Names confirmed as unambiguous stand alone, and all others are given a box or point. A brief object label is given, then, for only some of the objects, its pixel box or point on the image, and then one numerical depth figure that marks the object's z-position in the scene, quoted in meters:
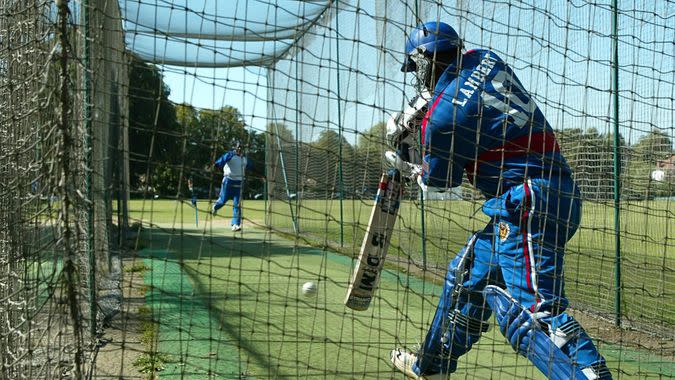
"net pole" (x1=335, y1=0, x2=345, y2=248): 9.91
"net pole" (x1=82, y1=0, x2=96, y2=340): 2.94
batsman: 2.94
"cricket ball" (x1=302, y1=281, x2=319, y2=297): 5.61
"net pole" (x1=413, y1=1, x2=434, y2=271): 3.24
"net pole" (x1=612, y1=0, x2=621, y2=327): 5.06
